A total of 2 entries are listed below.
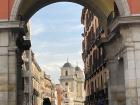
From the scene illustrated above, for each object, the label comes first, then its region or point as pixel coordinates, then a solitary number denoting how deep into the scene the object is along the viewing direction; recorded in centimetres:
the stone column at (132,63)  1757
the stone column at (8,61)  1785
